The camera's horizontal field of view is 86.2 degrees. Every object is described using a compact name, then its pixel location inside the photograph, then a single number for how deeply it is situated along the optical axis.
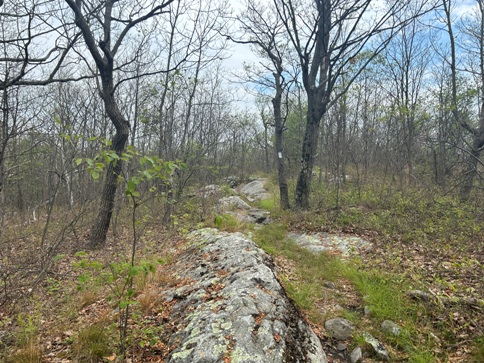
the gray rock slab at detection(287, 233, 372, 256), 5.58
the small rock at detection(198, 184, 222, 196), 12.15
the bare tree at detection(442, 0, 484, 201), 9.57
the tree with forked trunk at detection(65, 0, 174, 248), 5.66
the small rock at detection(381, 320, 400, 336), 2.97
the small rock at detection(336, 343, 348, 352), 2.86
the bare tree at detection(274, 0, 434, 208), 7.39
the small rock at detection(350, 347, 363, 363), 2.68
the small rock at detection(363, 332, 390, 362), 2.69
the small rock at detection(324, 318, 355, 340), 3.06
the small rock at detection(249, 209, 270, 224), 8.87
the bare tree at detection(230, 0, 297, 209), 9.16
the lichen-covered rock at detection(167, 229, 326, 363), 2.27
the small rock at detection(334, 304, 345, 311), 3.60
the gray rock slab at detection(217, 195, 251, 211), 10.61
